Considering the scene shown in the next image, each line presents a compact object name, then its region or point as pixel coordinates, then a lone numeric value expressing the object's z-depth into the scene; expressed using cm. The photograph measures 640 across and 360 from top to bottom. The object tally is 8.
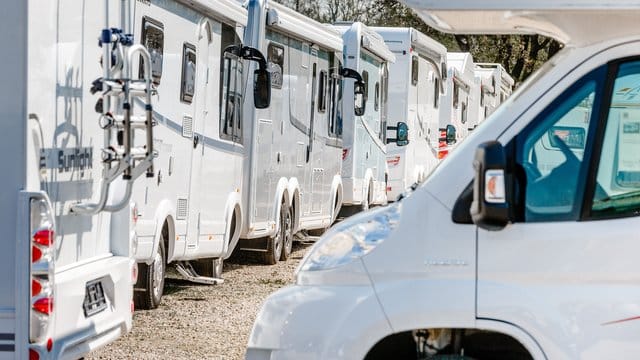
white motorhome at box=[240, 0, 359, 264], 1467
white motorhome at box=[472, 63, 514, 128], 3662
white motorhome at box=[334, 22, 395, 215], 1994
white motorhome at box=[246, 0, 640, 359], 500
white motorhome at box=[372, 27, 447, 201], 2333
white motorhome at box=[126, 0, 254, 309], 1091
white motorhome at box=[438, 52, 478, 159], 2895
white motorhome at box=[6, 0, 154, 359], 610
